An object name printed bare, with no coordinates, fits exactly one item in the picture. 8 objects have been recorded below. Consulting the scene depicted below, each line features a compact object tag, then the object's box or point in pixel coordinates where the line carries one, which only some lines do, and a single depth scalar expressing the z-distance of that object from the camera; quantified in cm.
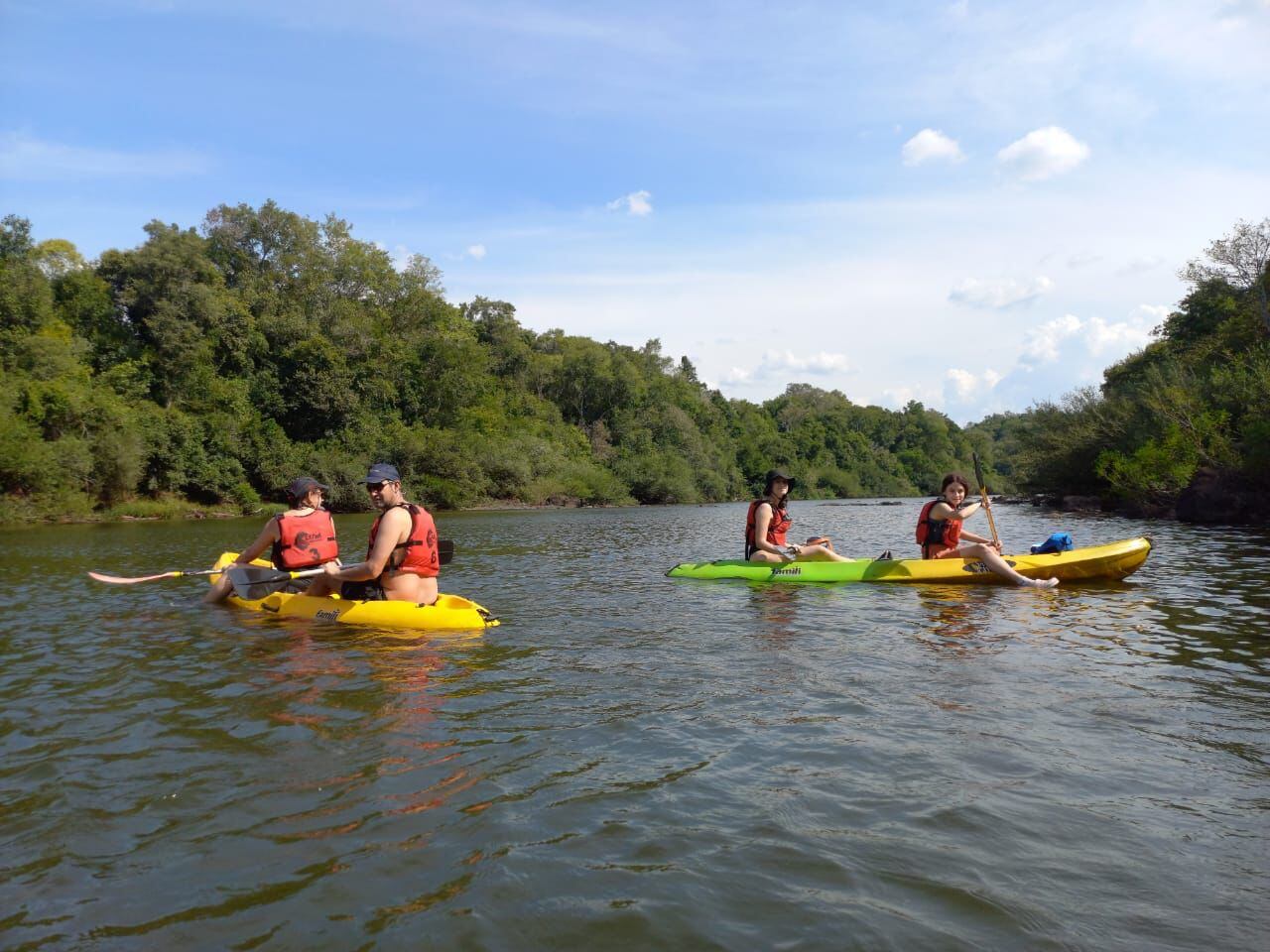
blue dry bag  1077
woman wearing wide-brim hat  1123
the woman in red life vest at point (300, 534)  890
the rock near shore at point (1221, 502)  2134
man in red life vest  751
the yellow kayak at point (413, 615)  787
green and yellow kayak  1032
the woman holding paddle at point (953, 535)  1020
